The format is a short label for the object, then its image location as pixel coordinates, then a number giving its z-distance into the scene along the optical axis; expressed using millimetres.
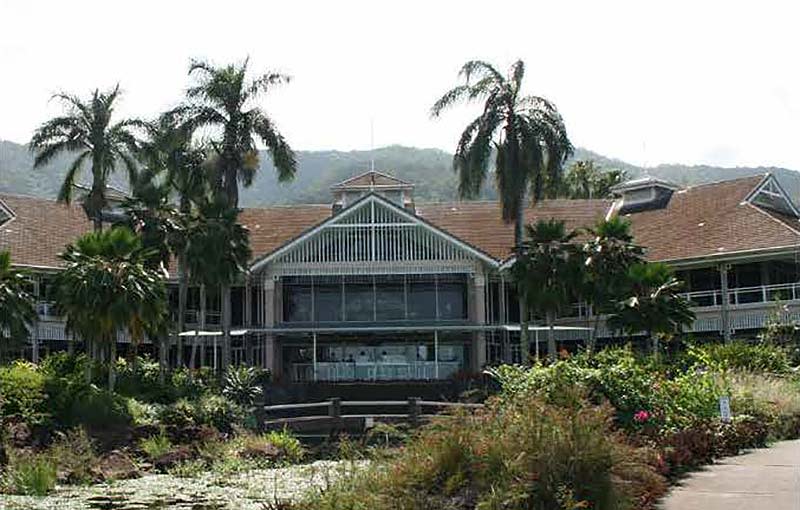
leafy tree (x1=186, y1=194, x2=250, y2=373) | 38094
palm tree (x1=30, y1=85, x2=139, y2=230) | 41281
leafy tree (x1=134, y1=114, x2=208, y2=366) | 41281
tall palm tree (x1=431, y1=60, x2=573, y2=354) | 40688
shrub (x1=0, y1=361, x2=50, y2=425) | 29445
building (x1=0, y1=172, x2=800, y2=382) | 43000
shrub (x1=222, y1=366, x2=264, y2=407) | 35031
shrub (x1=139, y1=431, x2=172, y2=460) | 26344
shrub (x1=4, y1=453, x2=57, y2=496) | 19078
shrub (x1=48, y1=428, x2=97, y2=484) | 21281
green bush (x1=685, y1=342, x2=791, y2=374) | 28141
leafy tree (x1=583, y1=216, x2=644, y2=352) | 38094
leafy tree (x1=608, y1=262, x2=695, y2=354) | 36438
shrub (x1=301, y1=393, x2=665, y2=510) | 10570
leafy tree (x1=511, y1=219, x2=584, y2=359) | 38406
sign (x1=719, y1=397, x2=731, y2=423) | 18000
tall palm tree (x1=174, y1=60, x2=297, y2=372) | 41875
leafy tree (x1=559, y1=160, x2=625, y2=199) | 67875
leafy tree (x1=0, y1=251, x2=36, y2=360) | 32094
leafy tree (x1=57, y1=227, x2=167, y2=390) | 31812
